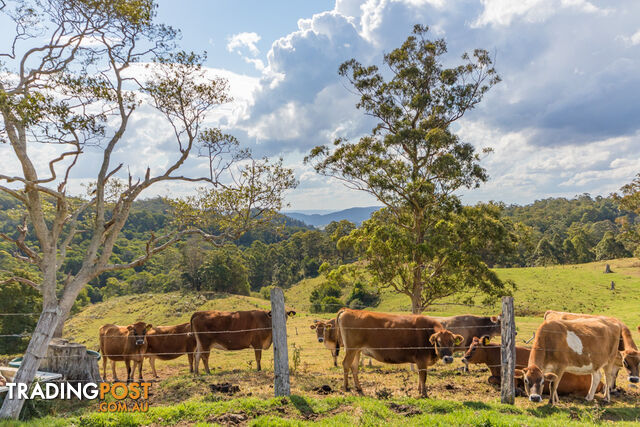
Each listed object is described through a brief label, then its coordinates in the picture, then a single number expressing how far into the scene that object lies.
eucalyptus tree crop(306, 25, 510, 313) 15.36
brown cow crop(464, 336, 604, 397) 8.90
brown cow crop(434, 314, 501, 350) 14.47
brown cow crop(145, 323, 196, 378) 12.27
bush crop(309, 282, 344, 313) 43.59
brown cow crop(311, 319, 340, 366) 13.64
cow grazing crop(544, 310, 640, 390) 8.97
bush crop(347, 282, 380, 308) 45.34
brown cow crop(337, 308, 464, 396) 8.86
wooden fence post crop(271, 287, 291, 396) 7.70
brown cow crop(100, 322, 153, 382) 11.20
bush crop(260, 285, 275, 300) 62.66
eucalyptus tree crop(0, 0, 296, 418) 9.67
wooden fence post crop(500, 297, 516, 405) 7.81
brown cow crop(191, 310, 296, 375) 12.19
